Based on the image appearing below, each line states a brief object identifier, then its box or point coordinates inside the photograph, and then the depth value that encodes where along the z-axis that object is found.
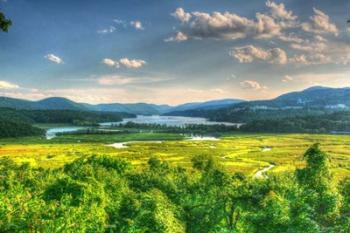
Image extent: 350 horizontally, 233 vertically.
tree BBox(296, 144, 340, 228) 39.12
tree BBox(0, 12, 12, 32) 20.04
